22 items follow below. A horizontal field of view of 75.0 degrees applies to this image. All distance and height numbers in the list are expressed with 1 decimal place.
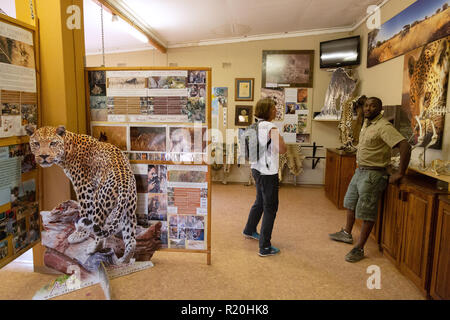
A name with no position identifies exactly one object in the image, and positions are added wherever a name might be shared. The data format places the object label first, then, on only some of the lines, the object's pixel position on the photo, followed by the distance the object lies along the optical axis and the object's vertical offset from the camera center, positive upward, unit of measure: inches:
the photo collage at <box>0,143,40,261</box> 79.1 -23.3
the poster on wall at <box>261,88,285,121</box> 214.4 +17.7
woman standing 101.0 -15.7
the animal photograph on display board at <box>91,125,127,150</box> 92.5 -4.7
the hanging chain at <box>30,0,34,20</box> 84.8 +31.2
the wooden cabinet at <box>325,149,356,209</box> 164.4 -28.5
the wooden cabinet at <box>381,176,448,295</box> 82.9 -32.3
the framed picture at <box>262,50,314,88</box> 210.1 +39.7
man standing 105.6 -16.3
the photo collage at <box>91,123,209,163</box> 91.4 -6.3
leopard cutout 81.7 -18.0
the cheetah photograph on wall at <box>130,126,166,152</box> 91.8 -5.5
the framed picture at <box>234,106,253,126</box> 219.6 +5.1
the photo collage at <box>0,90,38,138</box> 76.4 +1.9
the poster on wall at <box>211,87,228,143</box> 221.5 +14.7
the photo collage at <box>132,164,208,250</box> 93.3 -25.4
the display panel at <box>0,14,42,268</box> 76.8 -4.6
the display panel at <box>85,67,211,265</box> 89.9 -3.9
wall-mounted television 187.9 +46.3
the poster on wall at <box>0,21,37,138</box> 75.8 +10.2
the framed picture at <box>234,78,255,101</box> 217.3 +24.3
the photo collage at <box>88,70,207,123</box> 89.4 +7.9
